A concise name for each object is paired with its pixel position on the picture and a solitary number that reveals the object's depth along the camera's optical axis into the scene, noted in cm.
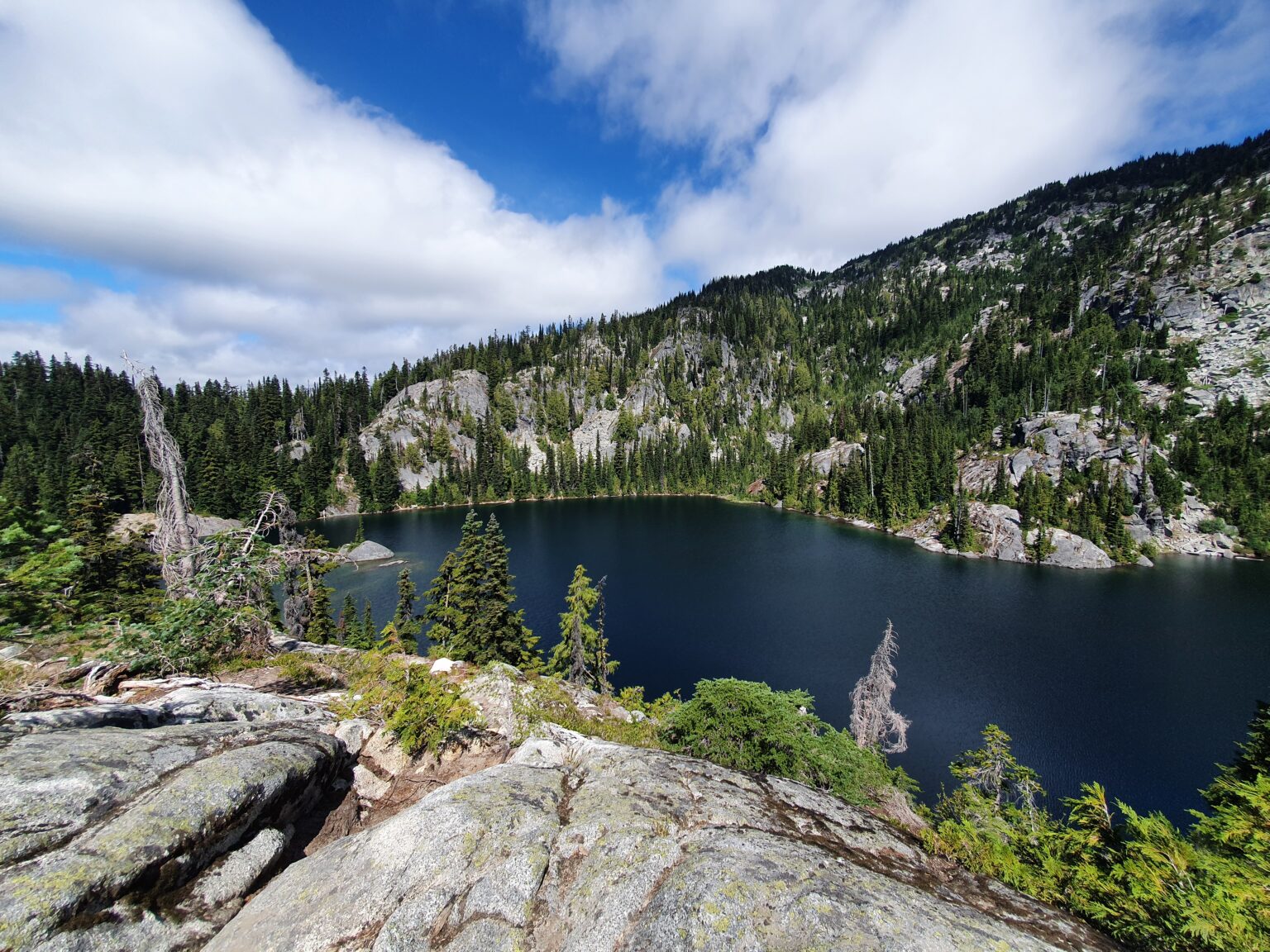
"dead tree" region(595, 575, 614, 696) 3416
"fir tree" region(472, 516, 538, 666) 3158
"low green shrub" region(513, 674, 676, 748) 1191
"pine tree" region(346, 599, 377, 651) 3606
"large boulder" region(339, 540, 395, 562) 7575
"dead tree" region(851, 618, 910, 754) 2717
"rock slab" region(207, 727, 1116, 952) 456
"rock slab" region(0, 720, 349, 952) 419
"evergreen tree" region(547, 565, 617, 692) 3125
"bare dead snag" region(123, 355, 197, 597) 1469
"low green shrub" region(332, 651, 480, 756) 945
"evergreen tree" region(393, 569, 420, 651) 3703
